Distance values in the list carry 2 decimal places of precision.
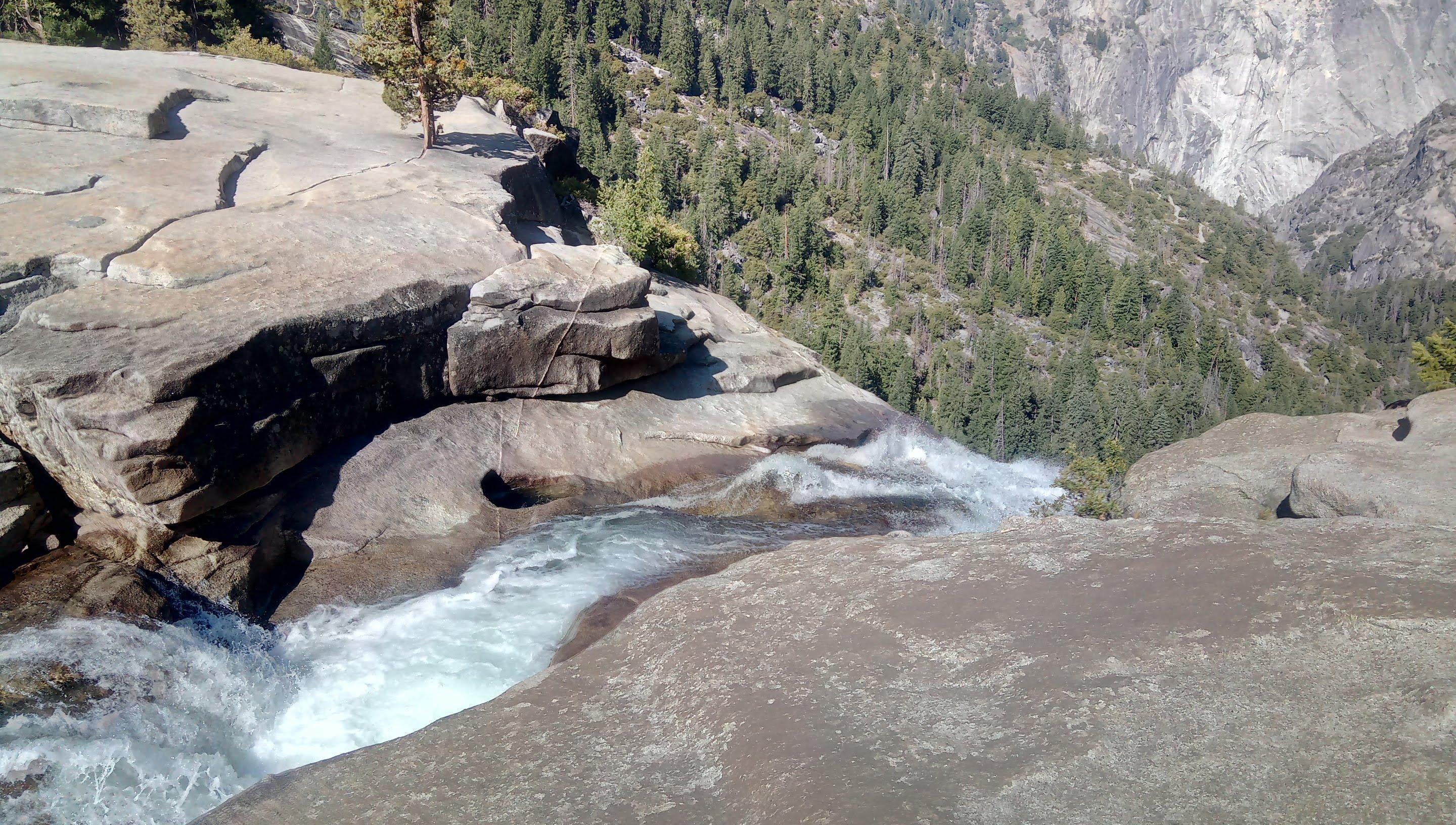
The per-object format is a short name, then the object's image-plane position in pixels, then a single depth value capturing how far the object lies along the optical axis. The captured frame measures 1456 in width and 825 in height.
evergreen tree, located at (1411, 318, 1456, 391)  35.25
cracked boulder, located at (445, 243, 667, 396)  19.05
